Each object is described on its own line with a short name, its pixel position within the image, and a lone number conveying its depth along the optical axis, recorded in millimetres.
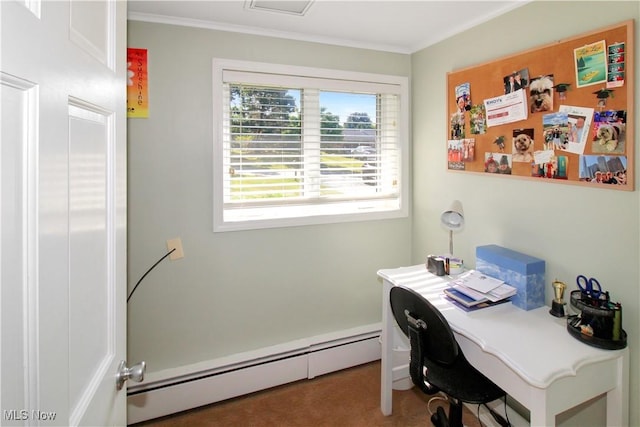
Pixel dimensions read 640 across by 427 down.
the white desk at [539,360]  1194
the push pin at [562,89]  1582
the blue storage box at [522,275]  1648
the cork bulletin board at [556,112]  1401
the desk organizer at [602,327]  1309
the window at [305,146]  2207
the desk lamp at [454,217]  2053
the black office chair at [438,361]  1449
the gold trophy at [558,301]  1560
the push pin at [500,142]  1905
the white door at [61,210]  495
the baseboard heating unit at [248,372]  2025
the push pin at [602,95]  1434
